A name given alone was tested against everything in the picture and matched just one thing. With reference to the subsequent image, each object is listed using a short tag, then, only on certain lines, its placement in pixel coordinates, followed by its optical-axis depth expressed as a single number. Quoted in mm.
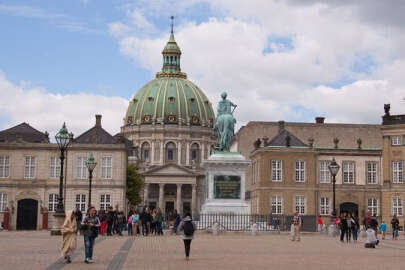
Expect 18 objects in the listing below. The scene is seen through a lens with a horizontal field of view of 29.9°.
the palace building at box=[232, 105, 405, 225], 63469
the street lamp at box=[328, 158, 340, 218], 39281
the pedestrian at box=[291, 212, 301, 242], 32094
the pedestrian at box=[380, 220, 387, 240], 40425
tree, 93650
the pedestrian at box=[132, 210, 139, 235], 38000
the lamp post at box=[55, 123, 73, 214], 33625
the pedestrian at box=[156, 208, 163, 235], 38625
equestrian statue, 39031
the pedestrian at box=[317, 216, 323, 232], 48869
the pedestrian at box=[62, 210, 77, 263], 19719
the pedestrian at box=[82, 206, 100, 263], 19859
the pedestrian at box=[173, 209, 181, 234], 39906
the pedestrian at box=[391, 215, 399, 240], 39219
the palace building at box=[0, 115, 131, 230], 63844
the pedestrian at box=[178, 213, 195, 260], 21347
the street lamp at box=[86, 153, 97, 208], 43156
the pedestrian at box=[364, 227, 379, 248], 28594
